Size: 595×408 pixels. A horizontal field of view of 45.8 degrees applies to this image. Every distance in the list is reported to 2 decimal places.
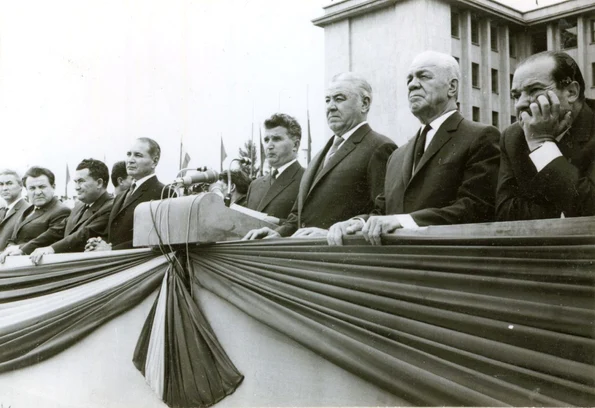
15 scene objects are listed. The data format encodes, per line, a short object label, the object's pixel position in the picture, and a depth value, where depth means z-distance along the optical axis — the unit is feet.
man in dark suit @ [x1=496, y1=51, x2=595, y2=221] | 8.88
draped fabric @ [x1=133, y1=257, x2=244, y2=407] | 12.44
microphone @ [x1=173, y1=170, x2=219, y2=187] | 13.98
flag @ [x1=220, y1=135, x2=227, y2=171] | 20.99
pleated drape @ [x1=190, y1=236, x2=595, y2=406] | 8.09
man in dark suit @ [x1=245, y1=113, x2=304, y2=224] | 14.96
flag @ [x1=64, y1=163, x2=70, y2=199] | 25.20
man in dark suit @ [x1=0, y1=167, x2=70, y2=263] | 20.85
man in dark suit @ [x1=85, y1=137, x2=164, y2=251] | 17.30
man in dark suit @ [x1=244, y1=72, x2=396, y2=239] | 12.67
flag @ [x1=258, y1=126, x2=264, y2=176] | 21.39
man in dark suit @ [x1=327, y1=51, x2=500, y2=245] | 10.20
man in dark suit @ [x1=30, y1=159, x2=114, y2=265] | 18.03
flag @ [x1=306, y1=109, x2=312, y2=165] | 19.66
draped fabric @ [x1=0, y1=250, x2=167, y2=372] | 14.60
